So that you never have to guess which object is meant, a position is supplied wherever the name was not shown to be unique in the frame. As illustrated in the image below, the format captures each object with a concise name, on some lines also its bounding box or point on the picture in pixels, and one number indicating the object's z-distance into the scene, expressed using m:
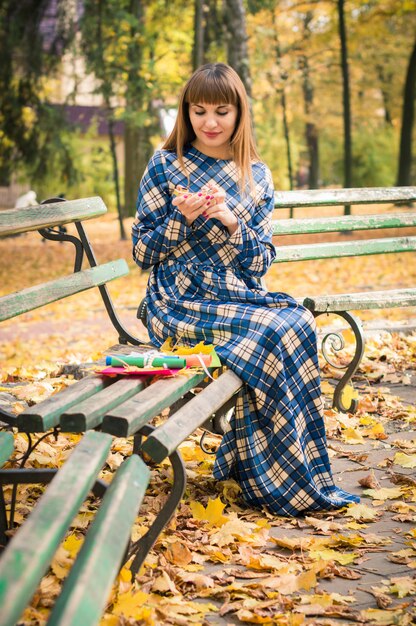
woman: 3.34
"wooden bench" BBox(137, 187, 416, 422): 4.75
